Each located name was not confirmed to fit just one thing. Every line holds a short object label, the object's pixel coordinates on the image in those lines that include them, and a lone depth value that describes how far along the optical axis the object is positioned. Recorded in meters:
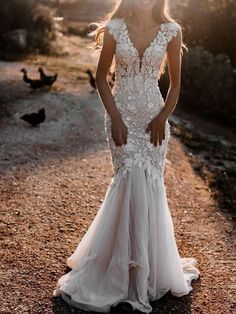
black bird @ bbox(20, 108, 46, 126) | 10.49
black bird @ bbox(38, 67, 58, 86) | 13.50
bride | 3.94
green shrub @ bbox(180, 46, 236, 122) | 14.09
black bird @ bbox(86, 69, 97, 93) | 14.03
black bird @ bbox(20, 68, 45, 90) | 13.13
